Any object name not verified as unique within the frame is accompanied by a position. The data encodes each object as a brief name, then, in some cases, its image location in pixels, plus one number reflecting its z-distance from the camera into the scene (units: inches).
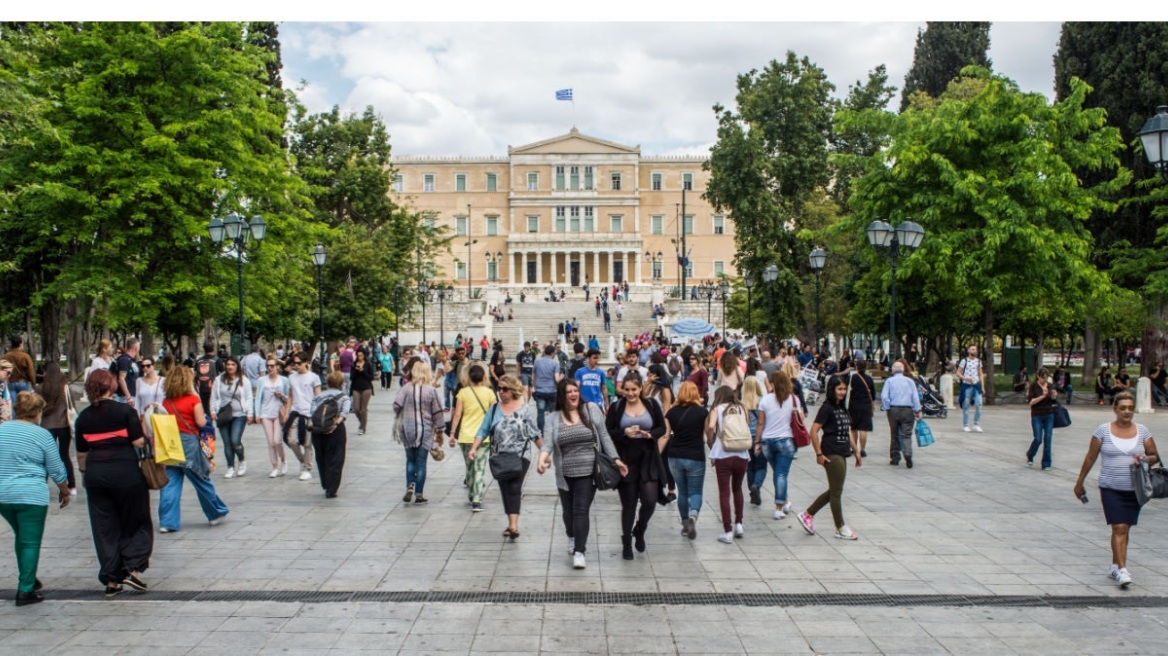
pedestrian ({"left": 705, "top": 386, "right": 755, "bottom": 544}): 354.0
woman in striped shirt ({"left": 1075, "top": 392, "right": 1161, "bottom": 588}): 296.7
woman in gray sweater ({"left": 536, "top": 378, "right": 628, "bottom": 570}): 315.9
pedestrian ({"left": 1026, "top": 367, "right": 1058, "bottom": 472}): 540.4
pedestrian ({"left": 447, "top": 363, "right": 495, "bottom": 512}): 418.8
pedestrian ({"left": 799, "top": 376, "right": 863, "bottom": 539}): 358.6
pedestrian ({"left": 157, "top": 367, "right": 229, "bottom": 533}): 370.9
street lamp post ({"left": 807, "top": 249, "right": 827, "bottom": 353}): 936.9
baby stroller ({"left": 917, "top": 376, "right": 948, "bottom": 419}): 877.8
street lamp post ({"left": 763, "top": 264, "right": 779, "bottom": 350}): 1116.9
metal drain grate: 280.5
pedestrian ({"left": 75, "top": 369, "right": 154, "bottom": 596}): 289.4
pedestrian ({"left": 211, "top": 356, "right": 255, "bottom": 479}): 495.2
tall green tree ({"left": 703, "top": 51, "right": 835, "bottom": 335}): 1620.3
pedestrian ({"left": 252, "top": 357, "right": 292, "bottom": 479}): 502.3
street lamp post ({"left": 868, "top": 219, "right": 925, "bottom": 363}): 772.6
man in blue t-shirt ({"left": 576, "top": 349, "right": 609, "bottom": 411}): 519.2
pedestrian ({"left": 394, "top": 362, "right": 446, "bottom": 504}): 428.5
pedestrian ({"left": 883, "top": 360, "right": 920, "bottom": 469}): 554.6
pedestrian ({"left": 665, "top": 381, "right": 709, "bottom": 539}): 346.9
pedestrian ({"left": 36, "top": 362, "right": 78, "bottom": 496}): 430.3
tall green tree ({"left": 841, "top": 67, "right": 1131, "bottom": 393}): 967.6
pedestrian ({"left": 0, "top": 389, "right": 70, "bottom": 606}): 275.3
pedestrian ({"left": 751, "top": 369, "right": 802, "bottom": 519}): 398.6
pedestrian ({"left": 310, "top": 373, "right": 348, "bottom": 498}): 443.5
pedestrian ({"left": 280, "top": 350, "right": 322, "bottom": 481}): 497.0
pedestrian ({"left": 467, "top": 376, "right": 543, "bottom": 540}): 352.5
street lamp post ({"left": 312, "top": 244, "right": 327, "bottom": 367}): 1022.4
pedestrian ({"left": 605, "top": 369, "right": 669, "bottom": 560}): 327.6
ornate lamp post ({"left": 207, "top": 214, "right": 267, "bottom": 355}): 748.6
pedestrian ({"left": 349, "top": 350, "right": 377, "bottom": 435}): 690.2
